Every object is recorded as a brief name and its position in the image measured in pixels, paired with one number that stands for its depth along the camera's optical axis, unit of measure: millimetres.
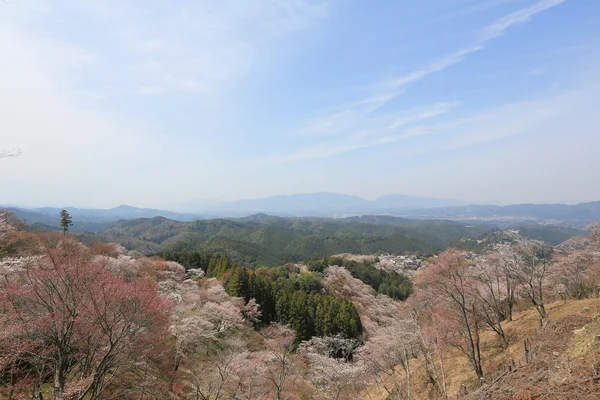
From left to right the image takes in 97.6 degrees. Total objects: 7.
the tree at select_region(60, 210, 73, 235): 42503
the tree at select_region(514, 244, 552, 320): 18934
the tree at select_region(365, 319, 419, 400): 19656
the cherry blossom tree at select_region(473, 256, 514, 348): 17094
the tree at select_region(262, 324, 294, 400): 18531
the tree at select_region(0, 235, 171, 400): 8164
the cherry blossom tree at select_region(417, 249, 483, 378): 13875
